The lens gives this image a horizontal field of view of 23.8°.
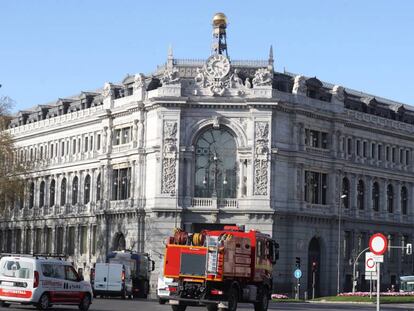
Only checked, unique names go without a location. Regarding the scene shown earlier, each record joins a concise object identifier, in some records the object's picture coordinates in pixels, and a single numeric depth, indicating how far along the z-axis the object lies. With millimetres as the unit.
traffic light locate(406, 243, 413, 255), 84462
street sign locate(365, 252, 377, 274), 42869
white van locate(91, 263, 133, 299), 70000
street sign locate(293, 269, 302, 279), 86494
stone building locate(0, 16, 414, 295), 90375
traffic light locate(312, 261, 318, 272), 92625
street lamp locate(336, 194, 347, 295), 95312
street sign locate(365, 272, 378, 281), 45375
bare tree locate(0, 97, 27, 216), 88438
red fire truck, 43719
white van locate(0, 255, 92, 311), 40531
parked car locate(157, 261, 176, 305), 44406
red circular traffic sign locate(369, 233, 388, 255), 31031
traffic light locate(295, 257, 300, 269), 91875
